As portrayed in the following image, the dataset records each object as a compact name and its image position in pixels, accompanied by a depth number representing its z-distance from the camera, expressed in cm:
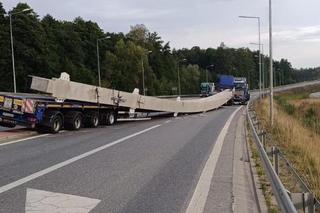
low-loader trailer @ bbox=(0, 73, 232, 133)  2202
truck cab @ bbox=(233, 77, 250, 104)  6530
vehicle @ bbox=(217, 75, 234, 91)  6594
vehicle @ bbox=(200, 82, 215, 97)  8744
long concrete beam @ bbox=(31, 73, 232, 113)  2309
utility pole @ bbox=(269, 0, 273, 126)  2444
